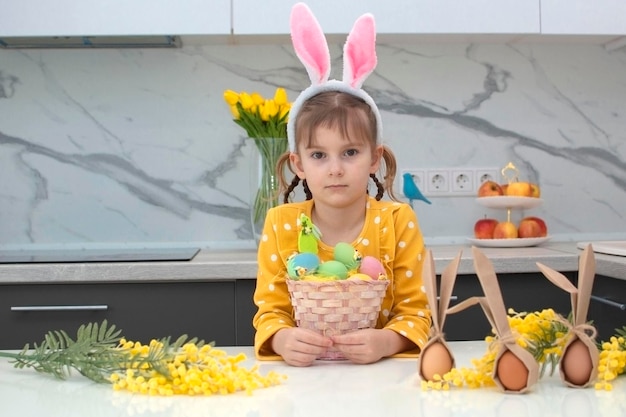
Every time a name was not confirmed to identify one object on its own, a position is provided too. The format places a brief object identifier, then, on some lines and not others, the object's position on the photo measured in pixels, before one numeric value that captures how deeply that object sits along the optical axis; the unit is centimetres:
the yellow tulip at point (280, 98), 225
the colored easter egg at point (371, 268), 112
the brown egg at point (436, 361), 91
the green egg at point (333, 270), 107
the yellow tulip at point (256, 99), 227
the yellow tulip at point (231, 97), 227
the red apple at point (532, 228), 249
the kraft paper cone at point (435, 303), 86
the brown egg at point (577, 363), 88
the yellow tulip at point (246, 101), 227
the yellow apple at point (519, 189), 251
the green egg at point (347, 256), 109
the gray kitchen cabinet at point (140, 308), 207
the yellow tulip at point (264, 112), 228
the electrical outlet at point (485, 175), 267
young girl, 121
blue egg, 108
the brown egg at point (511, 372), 85
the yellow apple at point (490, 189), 255
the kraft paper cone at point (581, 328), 86
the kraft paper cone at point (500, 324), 83
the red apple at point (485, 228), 251
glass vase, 232
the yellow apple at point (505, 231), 248
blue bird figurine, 254
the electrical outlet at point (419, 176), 266
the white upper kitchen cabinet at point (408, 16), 223
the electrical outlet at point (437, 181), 266
